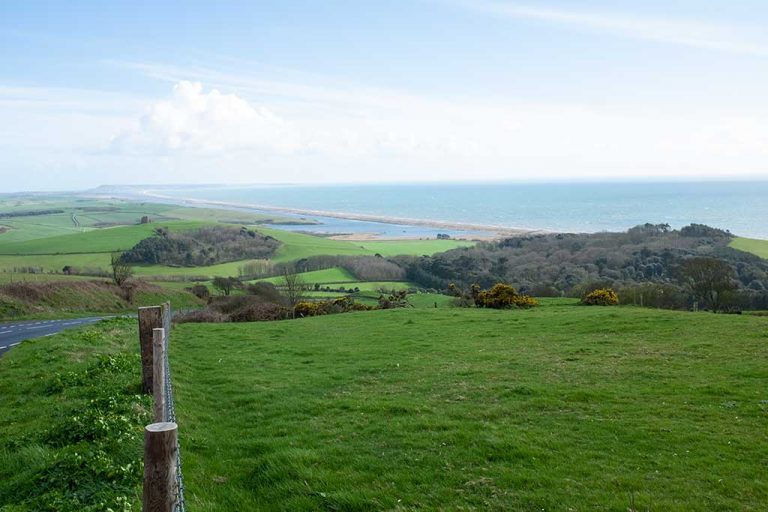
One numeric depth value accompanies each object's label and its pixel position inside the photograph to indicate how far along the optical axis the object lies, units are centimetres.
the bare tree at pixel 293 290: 4842
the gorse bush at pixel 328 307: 3725
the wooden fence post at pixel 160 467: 411
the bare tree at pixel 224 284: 5827
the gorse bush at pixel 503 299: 3406
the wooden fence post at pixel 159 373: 694
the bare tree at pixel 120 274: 5150
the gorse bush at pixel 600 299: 3381
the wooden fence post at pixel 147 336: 1159
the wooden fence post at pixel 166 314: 2117
